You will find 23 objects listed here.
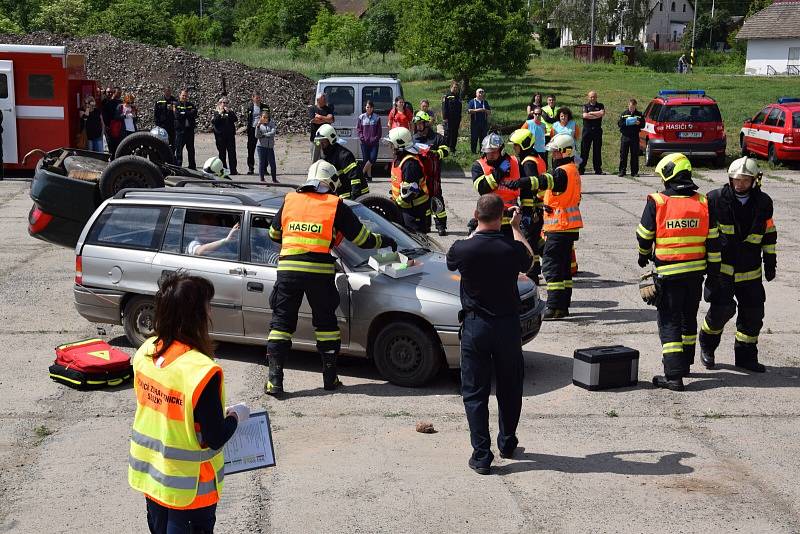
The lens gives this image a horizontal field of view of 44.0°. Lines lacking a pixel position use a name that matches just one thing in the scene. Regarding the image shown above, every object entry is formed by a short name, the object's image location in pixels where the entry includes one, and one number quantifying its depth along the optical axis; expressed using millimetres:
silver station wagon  8383
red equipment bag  8477
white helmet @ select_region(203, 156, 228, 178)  12508
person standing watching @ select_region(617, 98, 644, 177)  22266
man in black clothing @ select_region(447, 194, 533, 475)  6488
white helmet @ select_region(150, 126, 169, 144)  16059
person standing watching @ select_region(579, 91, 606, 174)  22531
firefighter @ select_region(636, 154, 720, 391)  8438
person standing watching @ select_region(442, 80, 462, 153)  25609
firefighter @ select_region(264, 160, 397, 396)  8078
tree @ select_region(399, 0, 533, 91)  38594
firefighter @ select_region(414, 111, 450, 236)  13531
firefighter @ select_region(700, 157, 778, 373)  8812
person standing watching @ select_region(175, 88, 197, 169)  23094
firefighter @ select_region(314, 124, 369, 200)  11375
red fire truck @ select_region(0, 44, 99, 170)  22203
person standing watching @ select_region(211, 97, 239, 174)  21938
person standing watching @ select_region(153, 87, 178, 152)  23297
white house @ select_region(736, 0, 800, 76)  76750
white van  22500
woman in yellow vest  4102
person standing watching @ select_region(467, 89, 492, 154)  25156
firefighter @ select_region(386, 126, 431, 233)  12023
